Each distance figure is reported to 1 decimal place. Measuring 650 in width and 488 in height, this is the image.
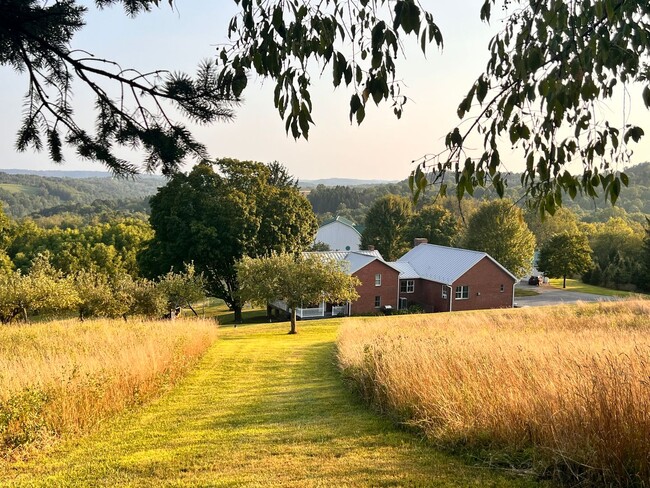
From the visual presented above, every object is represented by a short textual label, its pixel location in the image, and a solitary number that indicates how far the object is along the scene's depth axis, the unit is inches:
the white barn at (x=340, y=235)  3004.4
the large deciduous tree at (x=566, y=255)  2075.5
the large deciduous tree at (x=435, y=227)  2413.9
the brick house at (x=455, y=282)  1632.6
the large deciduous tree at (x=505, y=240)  1994.3
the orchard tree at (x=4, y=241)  1717.3
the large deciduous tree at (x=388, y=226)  2400.3
